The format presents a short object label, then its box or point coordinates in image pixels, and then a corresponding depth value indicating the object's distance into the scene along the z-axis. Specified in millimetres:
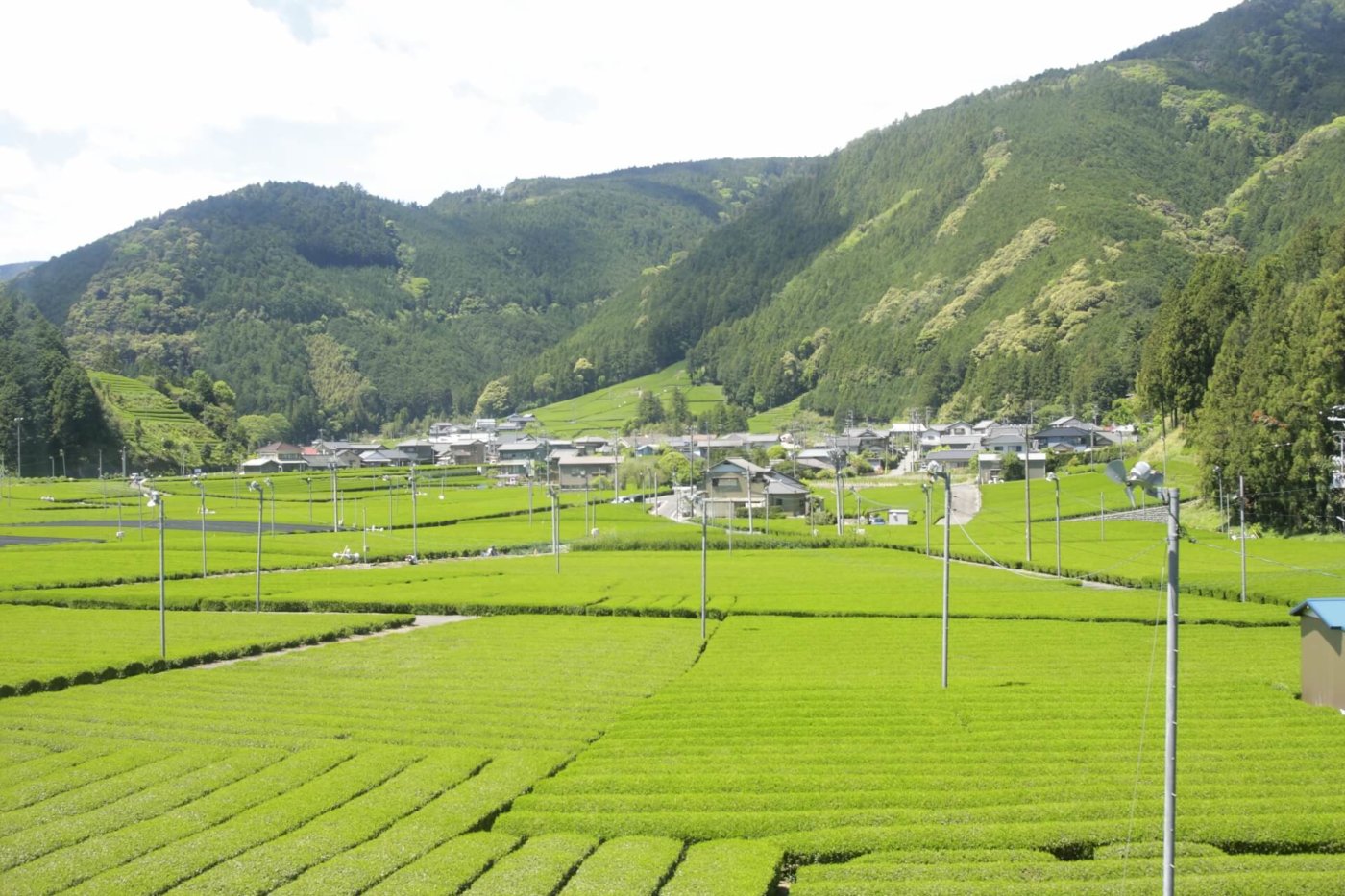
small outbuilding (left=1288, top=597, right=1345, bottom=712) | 26781
